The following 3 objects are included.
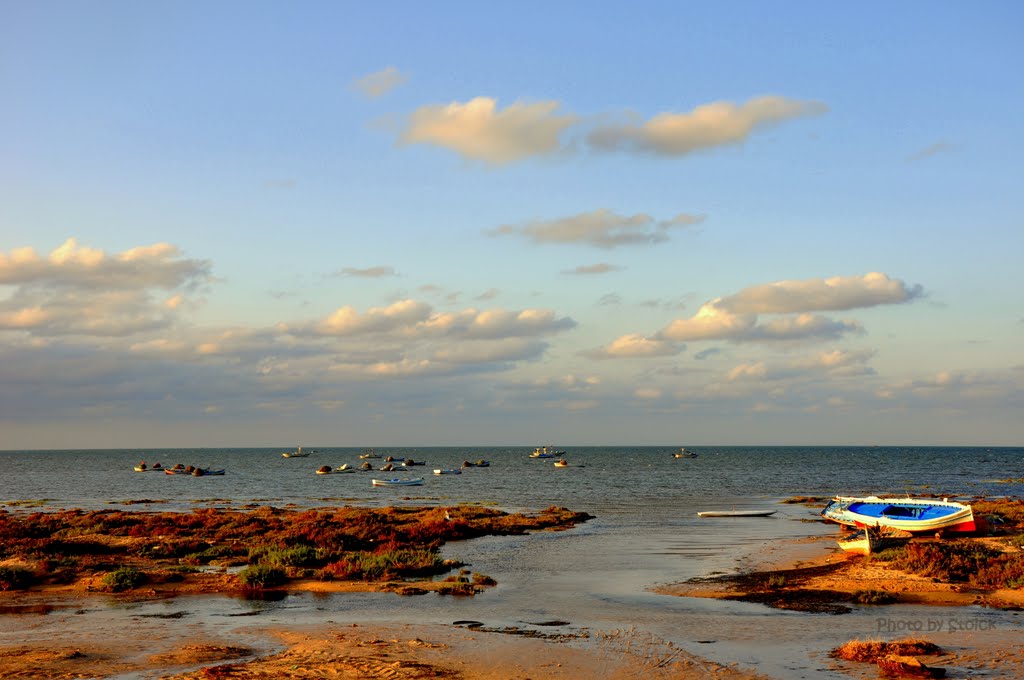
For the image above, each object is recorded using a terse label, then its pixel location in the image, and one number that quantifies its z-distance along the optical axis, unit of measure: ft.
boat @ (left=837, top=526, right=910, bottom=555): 122.31
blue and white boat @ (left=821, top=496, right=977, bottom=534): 139.03
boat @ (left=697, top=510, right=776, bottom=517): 203.92
